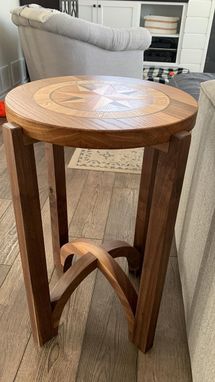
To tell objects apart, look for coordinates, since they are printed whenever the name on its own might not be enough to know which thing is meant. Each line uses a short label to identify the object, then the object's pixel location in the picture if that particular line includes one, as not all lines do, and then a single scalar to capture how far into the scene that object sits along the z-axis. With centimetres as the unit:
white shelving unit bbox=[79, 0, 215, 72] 312
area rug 169
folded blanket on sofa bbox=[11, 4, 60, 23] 177
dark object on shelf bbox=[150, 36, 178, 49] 335
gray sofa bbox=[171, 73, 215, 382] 66
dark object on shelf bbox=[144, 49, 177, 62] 340
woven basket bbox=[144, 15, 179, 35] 321
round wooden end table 50
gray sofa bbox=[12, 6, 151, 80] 176
